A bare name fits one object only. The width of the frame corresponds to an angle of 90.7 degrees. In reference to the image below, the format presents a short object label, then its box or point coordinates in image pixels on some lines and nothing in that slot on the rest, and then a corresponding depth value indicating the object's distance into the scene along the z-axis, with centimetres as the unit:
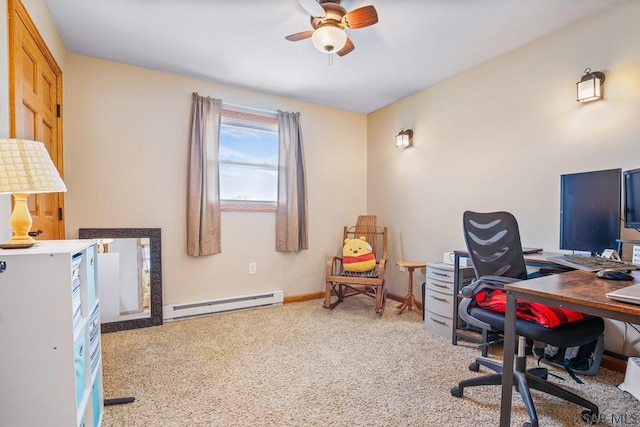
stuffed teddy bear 345
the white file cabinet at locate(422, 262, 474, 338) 267
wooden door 161
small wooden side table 323
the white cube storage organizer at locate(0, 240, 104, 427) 106
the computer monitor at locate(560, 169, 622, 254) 185
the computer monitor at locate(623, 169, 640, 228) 172
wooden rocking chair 329
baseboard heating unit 306
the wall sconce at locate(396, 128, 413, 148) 359
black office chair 149
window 343
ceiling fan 192
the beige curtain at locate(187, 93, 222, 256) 313
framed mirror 279
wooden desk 100
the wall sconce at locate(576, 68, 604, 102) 209
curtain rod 340
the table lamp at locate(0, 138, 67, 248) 115
